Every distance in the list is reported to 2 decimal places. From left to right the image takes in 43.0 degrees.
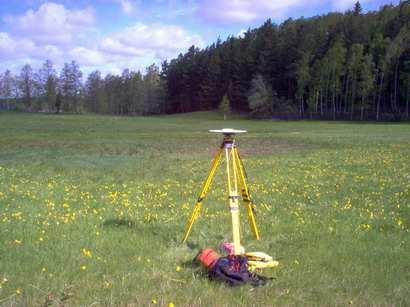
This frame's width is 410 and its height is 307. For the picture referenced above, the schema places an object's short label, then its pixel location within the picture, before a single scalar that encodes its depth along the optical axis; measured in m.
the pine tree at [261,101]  115.88
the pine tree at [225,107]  123.25
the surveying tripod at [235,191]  6.63
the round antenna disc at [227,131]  7.02
